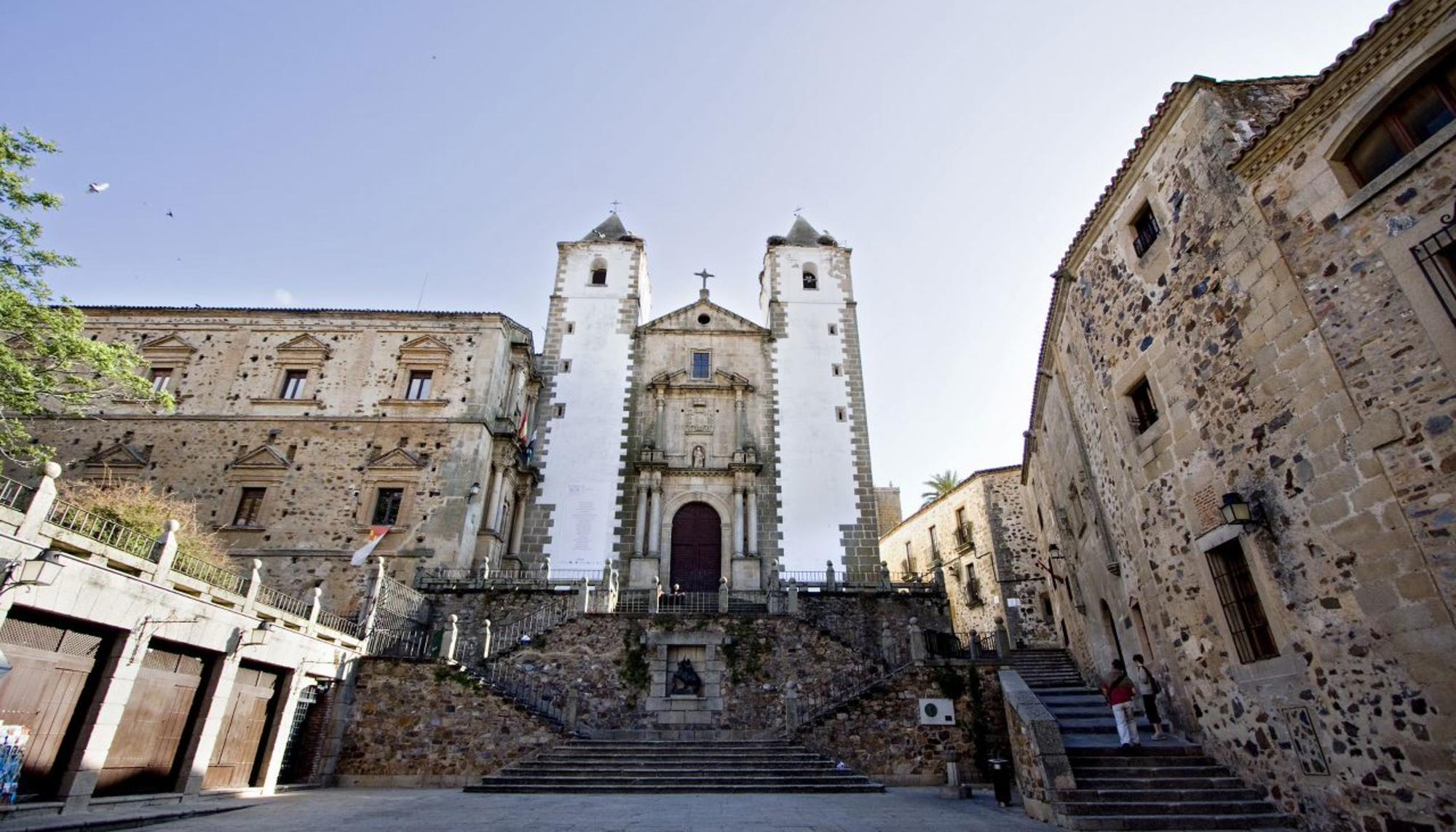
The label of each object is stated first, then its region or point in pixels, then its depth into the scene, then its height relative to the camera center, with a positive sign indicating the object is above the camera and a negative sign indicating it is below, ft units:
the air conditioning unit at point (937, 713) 46.01 -0.02
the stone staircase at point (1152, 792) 26.45 -3.15
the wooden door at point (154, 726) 33.09 -0.48
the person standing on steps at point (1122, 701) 32.14 +0.52
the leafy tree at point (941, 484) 125.29 +40.59
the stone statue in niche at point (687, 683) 52.21 +2.28
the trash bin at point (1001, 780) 34.58 -3.24
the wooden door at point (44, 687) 28.73 +1.23
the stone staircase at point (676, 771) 39.88 -3.30
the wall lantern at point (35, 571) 27.89 +5.76
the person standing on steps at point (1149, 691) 34.78 +1.06
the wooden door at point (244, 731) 38.73 -0.87
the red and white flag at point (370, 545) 63.98 +15.47
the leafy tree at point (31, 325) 47.75 +26.96
